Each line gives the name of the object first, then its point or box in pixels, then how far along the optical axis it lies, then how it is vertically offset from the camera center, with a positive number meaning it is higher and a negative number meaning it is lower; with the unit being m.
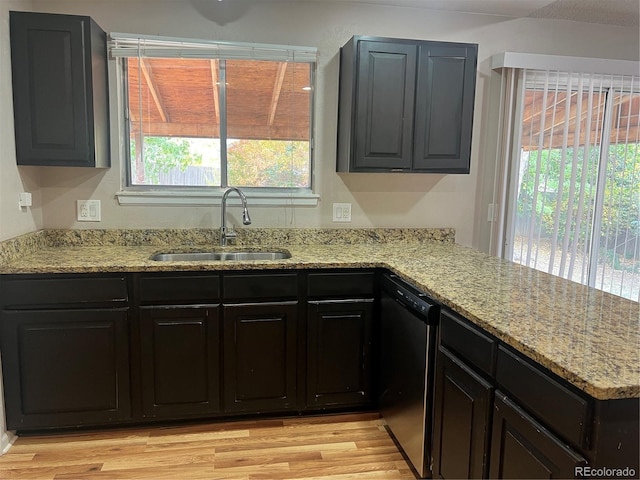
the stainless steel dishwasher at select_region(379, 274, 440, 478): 1.91 -0.82
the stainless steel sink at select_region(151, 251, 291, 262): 2.67 -0.45
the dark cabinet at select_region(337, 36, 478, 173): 2.62 +0.46
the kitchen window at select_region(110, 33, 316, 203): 2.78 +0.39
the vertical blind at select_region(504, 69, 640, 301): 2.97 +0.06
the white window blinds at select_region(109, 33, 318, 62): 2.68 +0.77
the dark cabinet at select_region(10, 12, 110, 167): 2.34 +0.45
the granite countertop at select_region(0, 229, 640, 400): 1.21 -0.41
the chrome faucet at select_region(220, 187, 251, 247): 2.72 -0.21
